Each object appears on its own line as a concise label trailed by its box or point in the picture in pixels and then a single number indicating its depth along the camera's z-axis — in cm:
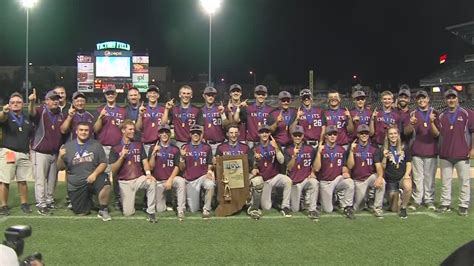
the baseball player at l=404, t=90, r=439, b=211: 780
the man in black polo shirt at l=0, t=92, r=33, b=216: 725
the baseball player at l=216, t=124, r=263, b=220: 745
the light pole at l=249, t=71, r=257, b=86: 8254
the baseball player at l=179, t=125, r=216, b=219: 747
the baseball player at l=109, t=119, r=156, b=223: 733
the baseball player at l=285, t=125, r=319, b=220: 753
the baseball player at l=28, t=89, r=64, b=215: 746
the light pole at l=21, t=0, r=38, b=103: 3085
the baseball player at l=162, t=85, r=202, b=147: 806
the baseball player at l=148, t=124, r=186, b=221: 750
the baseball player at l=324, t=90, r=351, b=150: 802
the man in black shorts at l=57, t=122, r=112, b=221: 721
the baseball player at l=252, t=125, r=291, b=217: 757
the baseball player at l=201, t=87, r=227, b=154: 808
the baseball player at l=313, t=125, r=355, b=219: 744
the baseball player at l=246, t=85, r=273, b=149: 809
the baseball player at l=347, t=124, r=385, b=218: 750
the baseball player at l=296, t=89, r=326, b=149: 802
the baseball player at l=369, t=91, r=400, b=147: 799
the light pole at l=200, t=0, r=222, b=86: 2777
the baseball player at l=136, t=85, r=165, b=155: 798
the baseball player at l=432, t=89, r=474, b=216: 754
